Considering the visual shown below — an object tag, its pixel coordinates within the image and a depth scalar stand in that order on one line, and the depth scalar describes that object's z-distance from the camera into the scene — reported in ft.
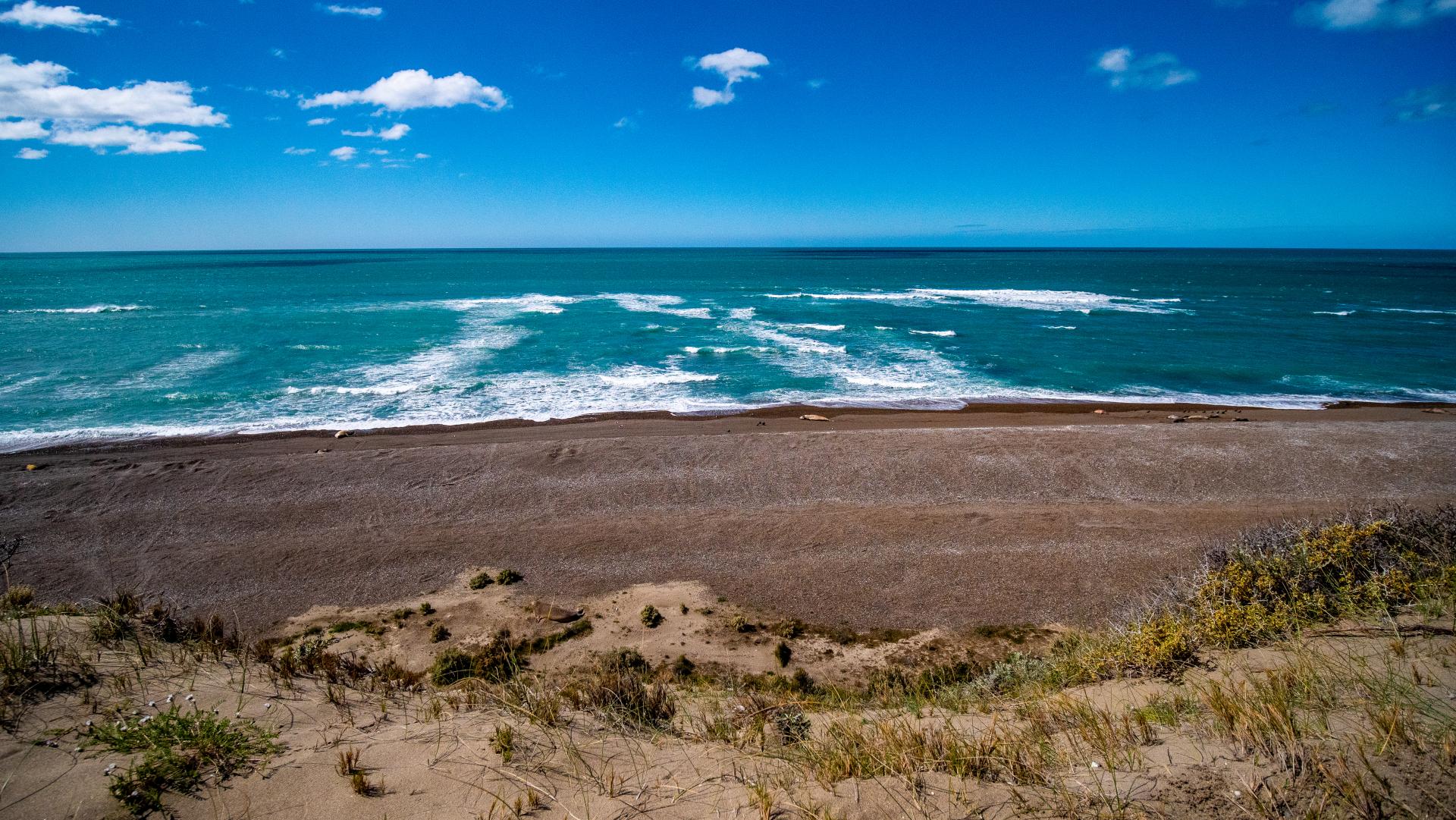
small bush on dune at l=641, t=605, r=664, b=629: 26.68
